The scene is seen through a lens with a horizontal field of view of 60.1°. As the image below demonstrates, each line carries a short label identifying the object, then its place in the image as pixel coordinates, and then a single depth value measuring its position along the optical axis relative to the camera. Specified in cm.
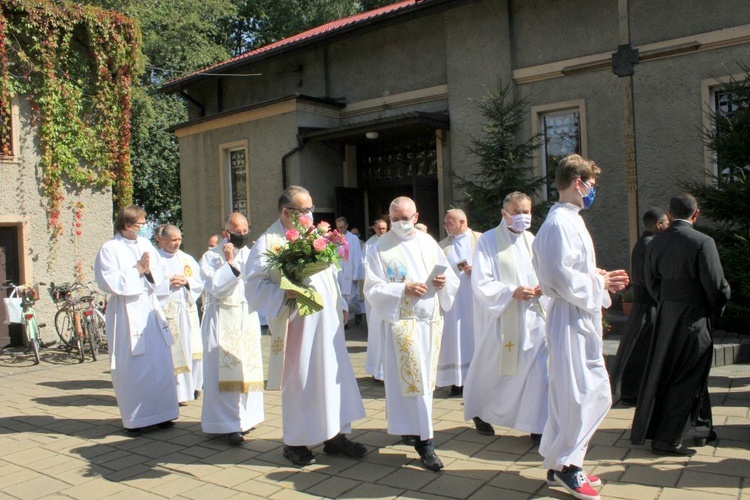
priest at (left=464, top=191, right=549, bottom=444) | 513
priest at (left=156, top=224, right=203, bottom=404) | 699
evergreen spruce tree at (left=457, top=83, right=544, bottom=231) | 1130
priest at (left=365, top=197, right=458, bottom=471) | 483
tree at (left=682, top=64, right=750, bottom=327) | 842
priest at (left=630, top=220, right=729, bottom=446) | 475
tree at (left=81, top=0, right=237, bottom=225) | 2193
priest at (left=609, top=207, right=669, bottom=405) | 616
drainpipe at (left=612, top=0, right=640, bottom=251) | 1034
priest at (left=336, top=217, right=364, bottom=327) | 1258
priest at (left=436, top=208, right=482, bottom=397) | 703
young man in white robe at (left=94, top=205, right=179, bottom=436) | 610
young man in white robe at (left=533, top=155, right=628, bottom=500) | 400
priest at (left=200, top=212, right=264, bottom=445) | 565
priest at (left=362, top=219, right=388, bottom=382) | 758
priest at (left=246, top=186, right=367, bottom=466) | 491
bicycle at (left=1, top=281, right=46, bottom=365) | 1023
